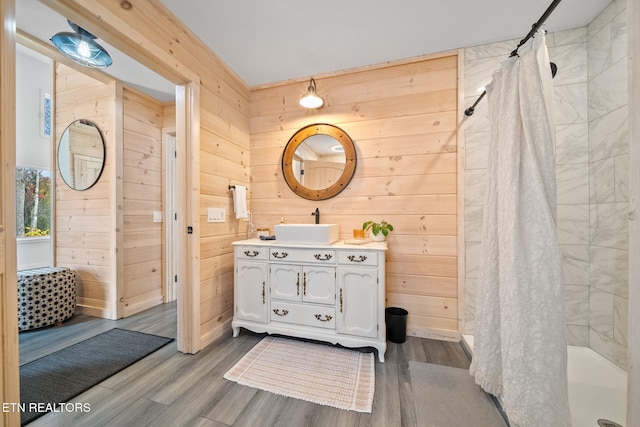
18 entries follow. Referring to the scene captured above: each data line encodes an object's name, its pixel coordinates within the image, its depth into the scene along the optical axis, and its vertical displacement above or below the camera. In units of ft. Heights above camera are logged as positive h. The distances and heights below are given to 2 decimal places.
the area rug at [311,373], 4.86 -3.60
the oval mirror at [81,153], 8.66 +2.22
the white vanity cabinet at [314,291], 6.09 -2.04
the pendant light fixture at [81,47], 6.04 +4.36
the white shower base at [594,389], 4.16 -3.40
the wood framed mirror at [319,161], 7.89 +1.78
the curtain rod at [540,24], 3.09 +2.71
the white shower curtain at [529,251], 3.38 -0.54
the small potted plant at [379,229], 6.99 -0.42
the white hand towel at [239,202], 7.80 +0.42
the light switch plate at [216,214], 7.00 +0.03
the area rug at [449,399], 4.29 -3.62
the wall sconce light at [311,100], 7.27 +3.46
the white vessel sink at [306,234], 6.61 -0.53
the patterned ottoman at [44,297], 7.25 -2.52
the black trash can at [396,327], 6.88 -3.20
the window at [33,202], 9.61 +0.54
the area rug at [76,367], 4.64 -3.50
